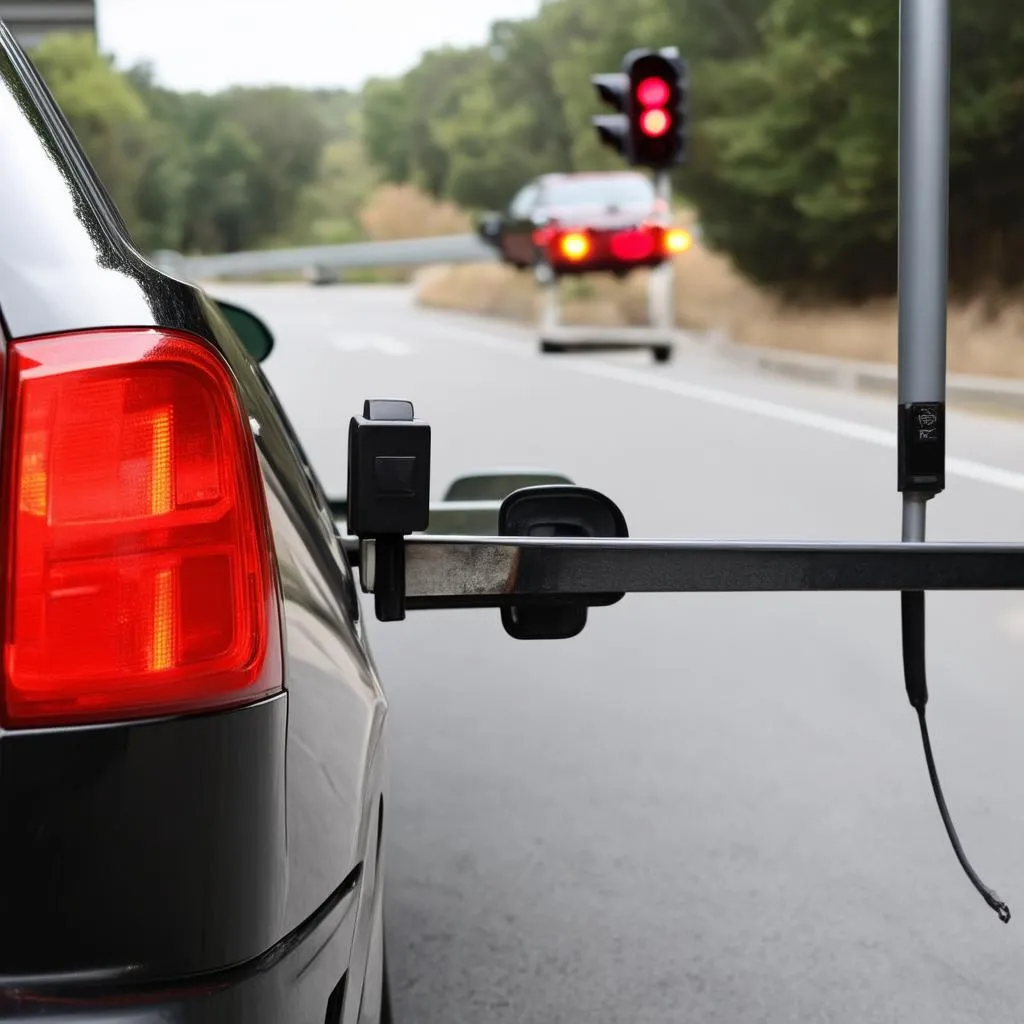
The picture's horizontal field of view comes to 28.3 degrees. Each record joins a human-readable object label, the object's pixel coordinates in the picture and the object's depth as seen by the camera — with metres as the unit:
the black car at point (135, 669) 1.69
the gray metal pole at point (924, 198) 2.62
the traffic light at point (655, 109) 17.20
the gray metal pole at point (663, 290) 26.01
